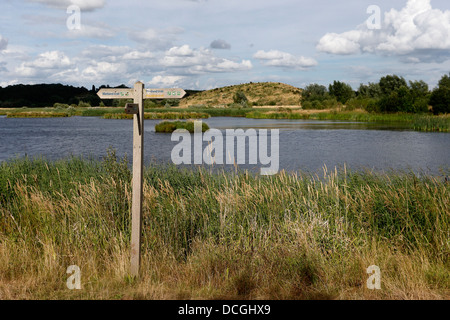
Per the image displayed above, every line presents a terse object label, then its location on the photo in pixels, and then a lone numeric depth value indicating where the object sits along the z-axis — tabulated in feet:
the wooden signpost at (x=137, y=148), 15.83
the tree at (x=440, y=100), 168.19
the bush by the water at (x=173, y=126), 127.24
